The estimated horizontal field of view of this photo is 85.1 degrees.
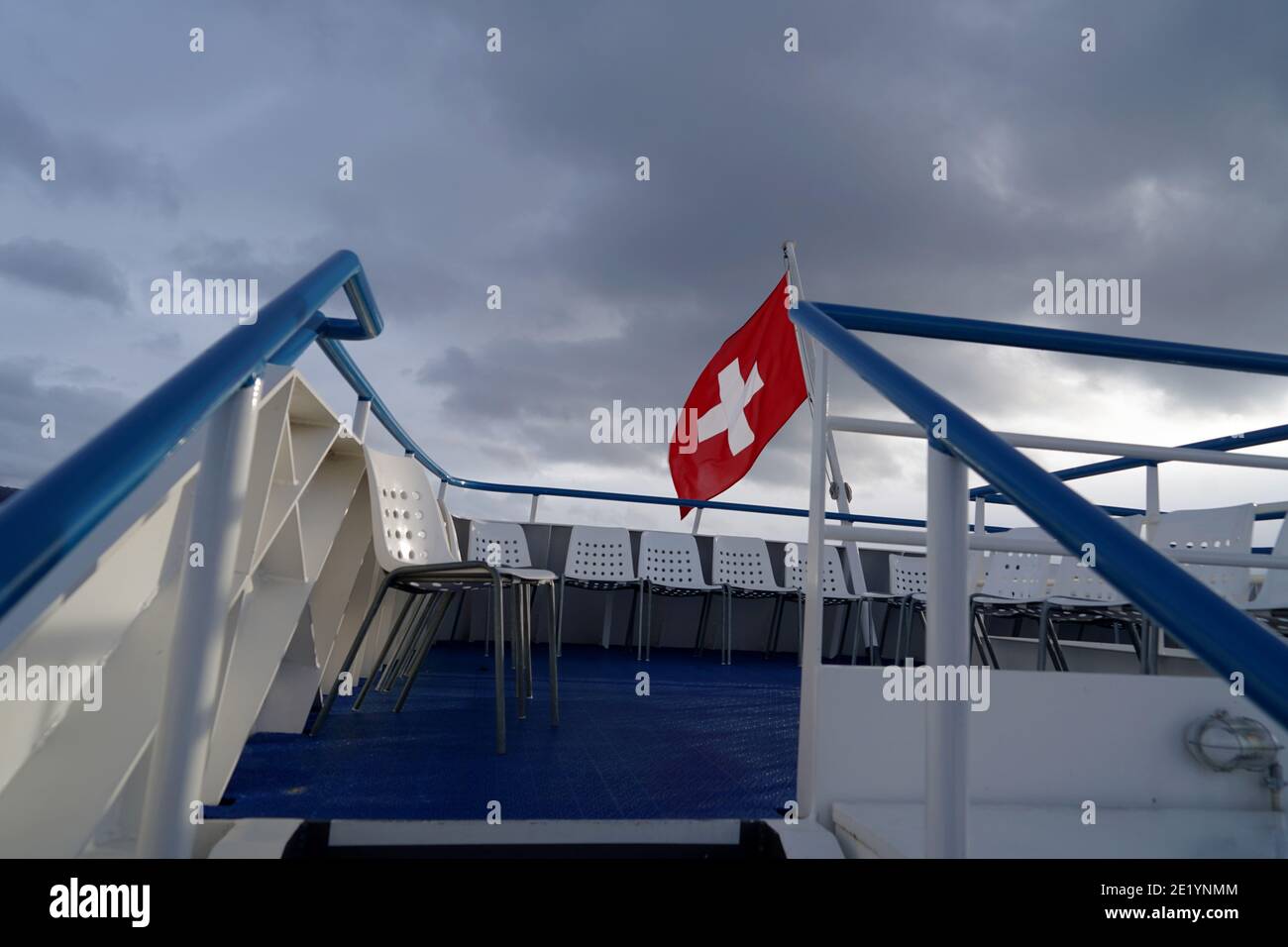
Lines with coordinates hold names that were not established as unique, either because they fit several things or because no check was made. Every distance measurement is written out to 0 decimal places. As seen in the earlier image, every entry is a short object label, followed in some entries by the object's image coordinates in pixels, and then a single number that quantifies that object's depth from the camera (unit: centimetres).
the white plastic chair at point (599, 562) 492
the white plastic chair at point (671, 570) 500
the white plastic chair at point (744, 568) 524
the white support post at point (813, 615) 134
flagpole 342
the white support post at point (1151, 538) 221
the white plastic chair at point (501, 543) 478
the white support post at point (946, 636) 83
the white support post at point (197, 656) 73
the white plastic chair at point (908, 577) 534
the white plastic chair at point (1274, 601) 256
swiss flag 388
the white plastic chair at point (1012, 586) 329
